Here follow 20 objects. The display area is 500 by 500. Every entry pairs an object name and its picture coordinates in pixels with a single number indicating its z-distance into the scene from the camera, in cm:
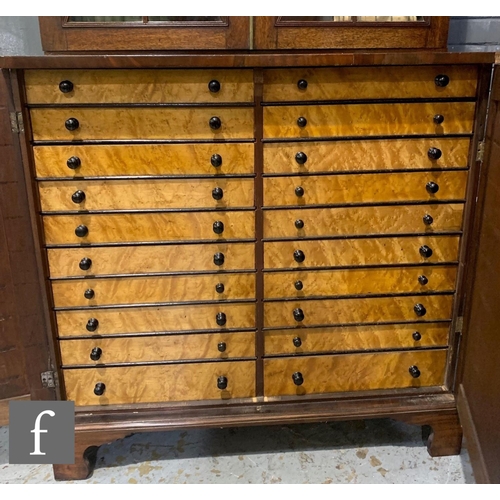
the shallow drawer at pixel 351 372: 199
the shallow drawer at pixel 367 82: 166
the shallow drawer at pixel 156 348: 191
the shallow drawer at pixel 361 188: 177
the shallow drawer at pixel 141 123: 165
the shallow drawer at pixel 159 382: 195
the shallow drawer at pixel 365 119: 170
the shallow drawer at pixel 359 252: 184
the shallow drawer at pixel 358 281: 188
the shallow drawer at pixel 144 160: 169
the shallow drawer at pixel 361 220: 180
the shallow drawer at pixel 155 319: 188
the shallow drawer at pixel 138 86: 161
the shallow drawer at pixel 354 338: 196
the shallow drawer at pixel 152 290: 184
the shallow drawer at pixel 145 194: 172
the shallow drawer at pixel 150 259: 180
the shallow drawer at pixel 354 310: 192
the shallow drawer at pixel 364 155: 173
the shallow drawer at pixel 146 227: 176
